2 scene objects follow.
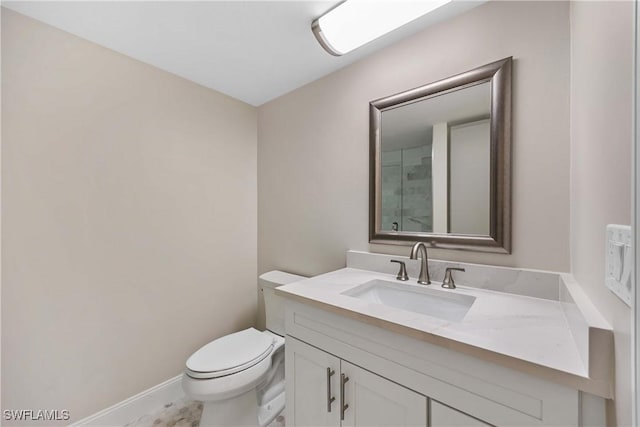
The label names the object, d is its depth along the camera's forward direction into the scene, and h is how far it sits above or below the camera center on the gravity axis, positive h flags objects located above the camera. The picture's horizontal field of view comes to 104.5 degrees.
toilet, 1.23 -0.86
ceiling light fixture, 1.05 +0.85
